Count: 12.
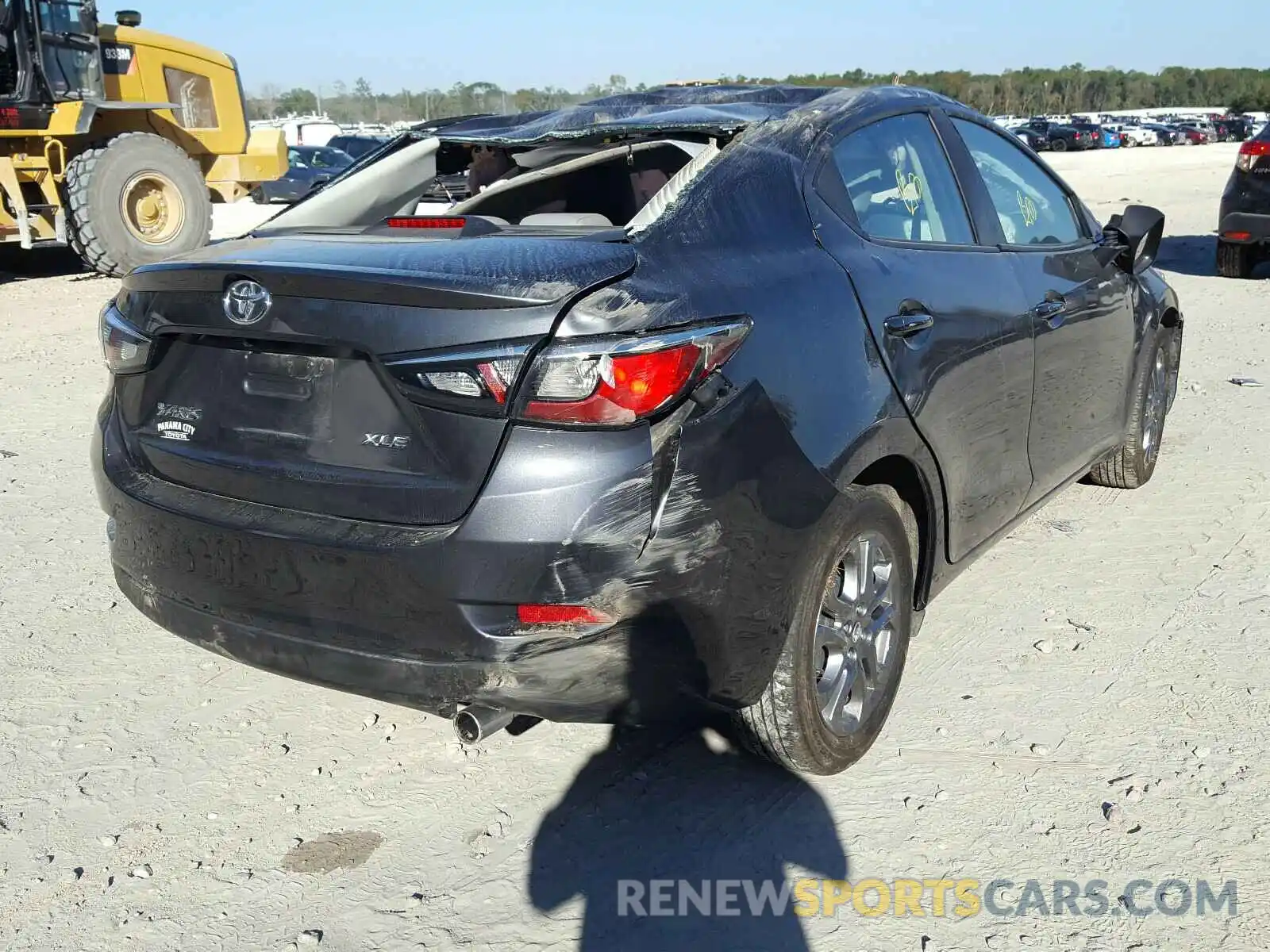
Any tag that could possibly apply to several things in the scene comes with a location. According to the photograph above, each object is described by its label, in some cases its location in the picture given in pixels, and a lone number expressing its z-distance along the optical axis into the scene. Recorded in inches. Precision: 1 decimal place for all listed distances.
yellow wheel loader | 430.3
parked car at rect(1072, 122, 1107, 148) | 2167.8
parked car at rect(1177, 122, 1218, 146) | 2517.8
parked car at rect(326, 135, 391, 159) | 1157.1
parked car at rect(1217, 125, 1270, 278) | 424.8
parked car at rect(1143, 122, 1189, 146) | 2485.2
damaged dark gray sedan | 89.9
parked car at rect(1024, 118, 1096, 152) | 2142.0
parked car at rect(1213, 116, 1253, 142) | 2623.0
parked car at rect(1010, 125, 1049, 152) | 2125.7
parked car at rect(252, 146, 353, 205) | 916.0
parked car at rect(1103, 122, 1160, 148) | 2367.1
